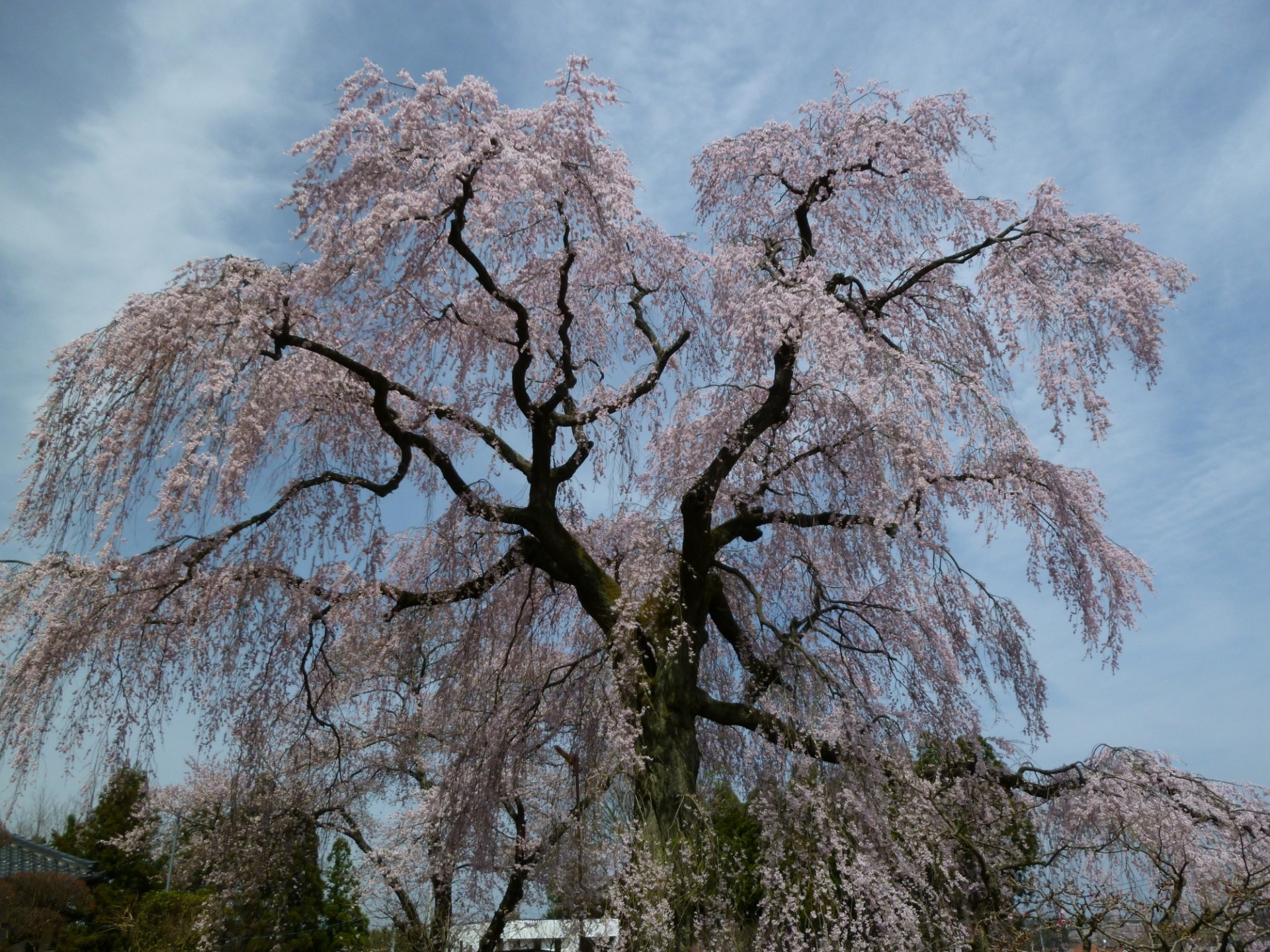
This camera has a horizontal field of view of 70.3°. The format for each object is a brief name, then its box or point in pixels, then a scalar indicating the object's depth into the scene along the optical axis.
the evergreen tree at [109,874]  18.11
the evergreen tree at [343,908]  17.80
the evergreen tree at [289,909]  12.67
